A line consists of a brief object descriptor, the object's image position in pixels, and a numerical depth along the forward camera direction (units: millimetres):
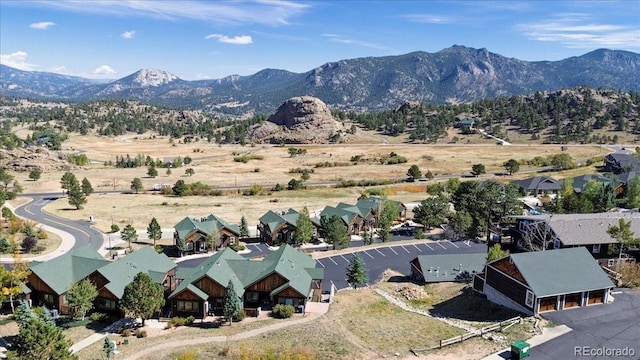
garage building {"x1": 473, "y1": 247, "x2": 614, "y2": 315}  41031
